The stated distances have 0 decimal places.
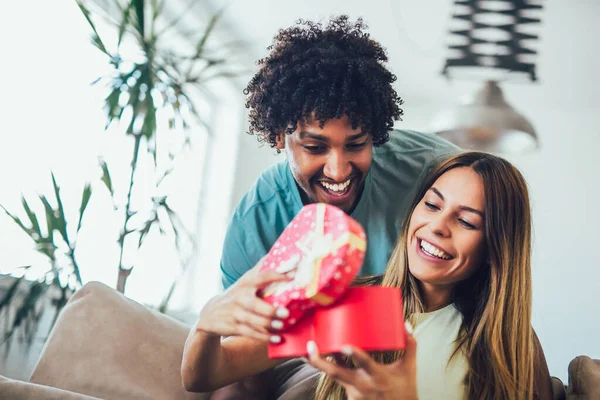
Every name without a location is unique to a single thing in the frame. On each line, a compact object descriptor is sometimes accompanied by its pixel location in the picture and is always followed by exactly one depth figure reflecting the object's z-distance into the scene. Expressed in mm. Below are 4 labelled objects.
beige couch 1435
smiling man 1430
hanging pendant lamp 1689
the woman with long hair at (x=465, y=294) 1291
